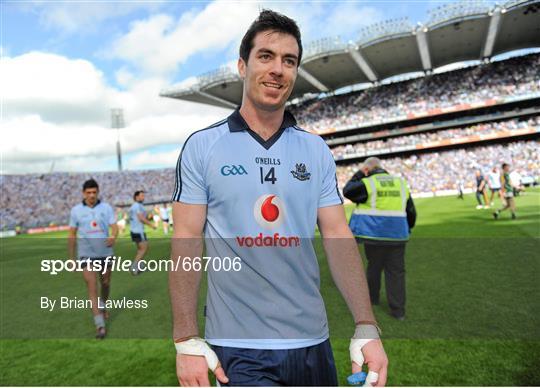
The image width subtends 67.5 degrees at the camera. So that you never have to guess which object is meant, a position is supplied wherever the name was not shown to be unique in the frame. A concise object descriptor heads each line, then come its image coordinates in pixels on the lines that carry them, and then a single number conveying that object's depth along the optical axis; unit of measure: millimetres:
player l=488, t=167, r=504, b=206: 17734
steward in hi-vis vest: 5609
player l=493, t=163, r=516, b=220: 13281
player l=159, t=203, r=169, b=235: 20234
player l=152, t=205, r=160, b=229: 23091
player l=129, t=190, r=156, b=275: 10750
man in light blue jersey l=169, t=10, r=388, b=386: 1611
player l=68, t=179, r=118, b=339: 5657
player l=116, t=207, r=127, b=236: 20831
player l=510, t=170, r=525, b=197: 20733
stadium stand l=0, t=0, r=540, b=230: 37281
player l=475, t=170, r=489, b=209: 16800
